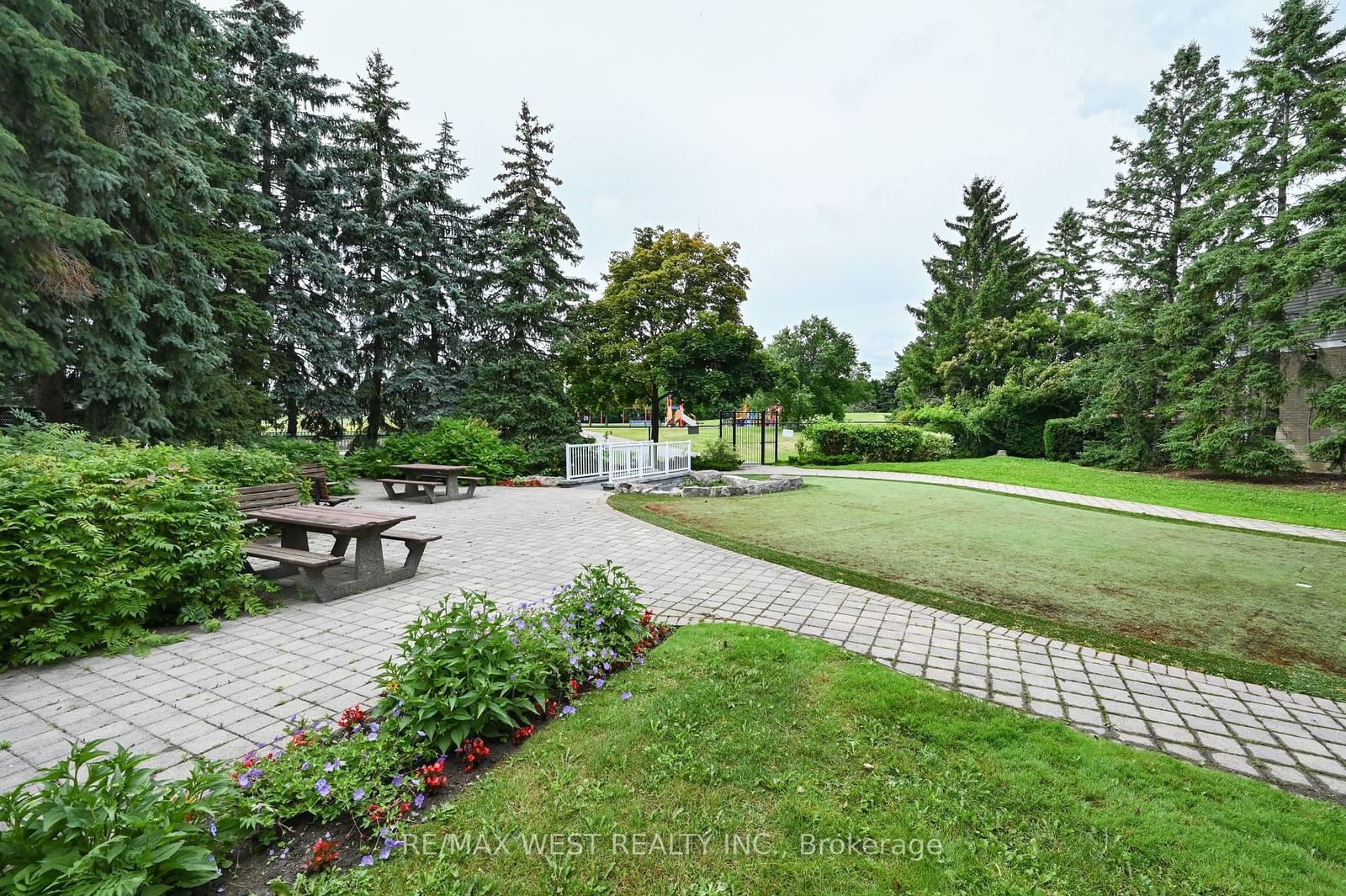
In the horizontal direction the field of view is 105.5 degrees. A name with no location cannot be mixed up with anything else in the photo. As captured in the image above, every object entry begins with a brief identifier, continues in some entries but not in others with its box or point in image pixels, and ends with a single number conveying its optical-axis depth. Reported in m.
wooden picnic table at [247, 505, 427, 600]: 4.54
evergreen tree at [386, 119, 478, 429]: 16.20
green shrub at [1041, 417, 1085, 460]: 18.38
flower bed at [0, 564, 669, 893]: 1.44
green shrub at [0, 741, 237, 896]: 1.32
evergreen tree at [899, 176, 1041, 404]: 25.22
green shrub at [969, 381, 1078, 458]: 19.50
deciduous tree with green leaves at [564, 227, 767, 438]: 15.95
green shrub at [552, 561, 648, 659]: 3.05
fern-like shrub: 3.17
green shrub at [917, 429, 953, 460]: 19.05
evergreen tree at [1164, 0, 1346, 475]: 11.75
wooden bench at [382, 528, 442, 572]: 4.98
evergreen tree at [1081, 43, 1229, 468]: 14.85
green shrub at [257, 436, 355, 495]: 10.20
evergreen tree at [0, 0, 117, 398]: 6.61
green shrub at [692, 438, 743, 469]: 17.28
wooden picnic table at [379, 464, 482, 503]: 10.18
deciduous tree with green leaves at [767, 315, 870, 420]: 35.66
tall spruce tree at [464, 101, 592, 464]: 15.03
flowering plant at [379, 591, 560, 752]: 2.28
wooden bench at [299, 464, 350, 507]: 8.17
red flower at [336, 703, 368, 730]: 2.38
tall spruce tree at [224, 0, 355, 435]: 13.76
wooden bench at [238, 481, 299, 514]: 5.28
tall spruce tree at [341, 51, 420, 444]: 15.67
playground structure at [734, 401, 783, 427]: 19.03
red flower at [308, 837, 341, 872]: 1.68
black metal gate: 18.81
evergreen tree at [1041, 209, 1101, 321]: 26.81
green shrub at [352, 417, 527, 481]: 12.58
